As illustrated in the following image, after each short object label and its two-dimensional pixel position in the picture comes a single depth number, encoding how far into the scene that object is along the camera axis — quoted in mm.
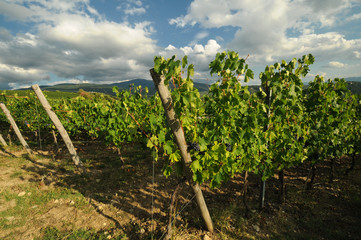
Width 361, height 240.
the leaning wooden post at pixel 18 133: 8153
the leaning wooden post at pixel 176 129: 2043
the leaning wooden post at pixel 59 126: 5133
